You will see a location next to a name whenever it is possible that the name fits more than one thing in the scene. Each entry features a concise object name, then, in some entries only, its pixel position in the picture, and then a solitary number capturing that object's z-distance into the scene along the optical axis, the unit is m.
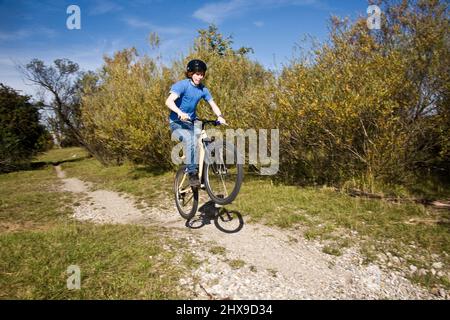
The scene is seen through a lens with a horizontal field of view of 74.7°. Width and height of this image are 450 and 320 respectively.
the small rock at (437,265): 4.81
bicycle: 5.50
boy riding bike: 5.66
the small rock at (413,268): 4.75
